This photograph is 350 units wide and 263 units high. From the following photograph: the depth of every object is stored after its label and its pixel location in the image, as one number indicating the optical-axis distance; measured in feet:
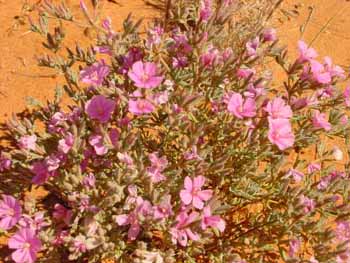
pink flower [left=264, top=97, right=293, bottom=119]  0.98
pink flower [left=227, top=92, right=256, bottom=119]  0.97
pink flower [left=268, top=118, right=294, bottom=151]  0.97
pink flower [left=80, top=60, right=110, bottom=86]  1.01
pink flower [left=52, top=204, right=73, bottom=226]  1.05
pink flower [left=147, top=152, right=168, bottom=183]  0.97
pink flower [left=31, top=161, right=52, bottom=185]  1.03
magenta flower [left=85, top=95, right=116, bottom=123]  0.96
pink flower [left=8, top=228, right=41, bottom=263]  0.96
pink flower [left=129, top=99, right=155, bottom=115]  0.94
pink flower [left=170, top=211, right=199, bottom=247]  0.94
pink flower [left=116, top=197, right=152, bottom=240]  0.94
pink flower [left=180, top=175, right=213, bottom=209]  0.94
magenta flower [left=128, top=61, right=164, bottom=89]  0.94
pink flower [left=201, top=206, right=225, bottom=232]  0.94
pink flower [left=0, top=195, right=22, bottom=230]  0.98
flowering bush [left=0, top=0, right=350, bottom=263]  0.96
